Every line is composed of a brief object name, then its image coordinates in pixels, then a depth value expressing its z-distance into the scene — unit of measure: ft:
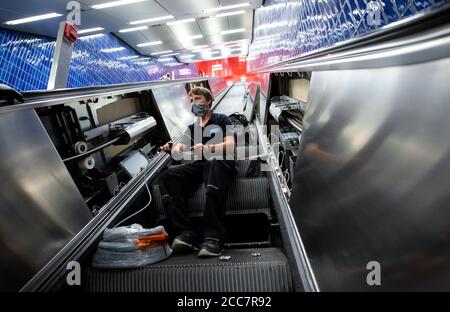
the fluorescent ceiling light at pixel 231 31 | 38.05
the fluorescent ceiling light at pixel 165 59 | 53.93
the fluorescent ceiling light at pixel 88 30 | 26.59
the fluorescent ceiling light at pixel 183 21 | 29.73
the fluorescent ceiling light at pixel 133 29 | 30.55
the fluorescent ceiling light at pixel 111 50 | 33.31
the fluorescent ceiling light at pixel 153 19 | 26.83
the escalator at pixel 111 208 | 4.25
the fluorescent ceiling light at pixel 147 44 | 39.43
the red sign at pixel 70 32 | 10.11
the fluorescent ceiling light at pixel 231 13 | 28.69
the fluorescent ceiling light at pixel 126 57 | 37.52
